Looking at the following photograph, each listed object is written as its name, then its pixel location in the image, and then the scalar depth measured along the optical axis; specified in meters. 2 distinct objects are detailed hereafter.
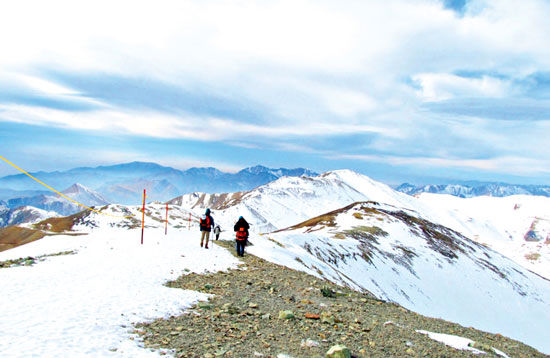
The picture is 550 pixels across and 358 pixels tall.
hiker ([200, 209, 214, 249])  27.59
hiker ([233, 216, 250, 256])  25.91
